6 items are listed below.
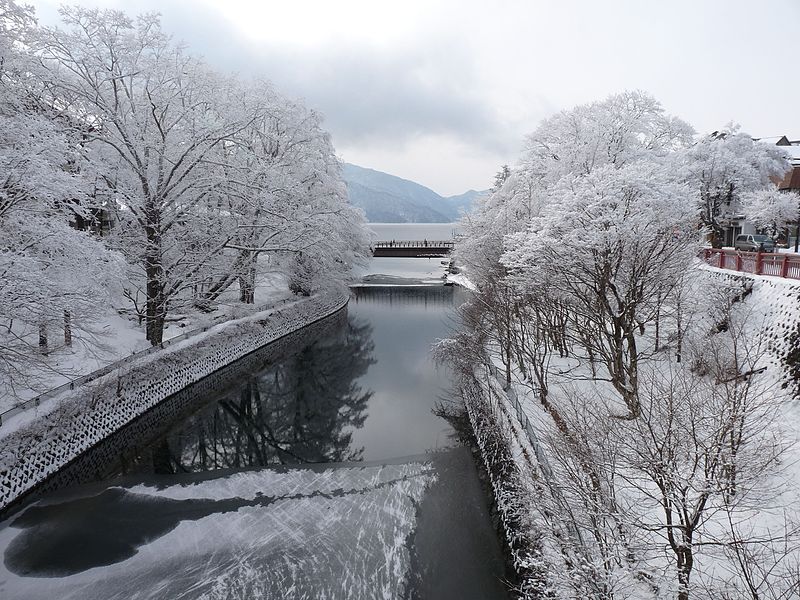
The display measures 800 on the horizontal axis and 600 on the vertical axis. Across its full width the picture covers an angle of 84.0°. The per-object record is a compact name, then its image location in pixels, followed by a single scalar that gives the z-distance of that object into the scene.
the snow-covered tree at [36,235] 10.23
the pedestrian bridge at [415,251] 62.59
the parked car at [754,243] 30.86
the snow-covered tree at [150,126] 18.00
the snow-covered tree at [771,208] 35.38
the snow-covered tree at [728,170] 35.78
